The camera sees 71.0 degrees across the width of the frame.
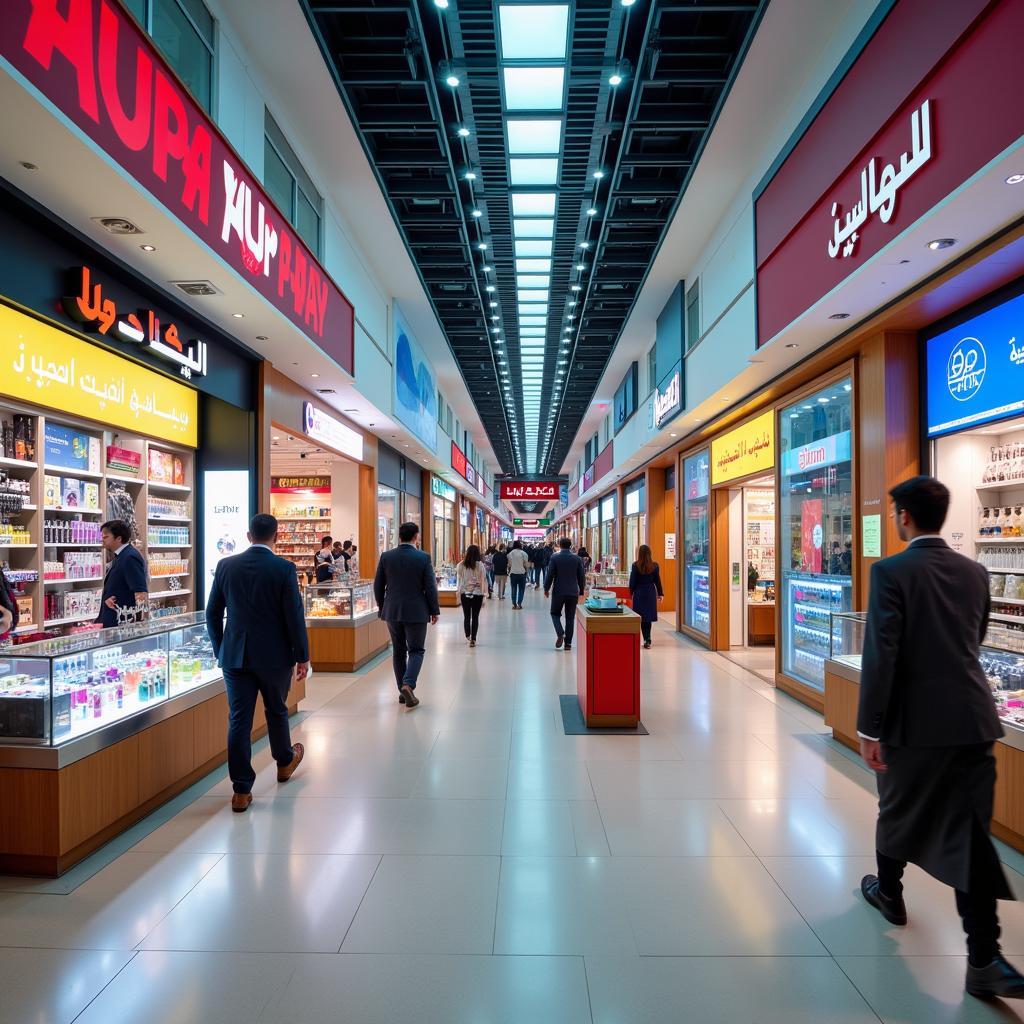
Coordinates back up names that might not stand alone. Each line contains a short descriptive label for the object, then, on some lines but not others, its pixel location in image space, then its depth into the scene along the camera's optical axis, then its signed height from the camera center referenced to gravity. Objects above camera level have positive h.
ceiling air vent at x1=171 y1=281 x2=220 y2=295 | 5.21 +1.81
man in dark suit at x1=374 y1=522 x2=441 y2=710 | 6.66 -0.65
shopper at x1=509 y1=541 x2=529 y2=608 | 17.36 -0.96
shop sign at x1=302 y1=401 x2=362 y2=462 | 9.03 +1.41
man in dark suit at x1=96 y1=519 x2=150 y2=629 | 5.07 -0.31
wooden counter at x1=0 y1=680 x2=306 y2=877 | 3.21 -1.27
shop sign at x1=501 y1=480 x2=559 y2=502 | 37.91 +2.19
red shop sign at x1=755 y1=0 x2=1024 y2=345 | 3.29 +2.26
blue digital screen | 4.38 +1.09
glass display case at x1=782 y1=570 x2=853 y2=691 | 6.56 -0.85
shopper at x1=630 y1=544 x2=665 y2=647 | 10.67 -0.77
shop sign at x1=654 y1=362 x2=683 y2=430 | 10.12 +2.06
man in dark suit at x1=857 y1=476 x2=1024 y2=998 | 2.44 -0.64
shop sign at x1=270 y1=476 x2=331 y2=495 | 13.71 +0.90
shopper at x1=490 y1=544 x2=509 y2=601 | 19.47 -0.83
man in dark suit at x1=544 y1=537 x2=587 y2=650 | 10.03 -0.73
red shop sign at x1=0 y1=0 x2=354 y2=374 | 3.01 +2.16
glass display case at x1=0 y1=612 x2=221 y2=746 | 3.28 -0.76
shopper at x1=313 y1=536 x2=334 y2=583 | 10.41 -0.44
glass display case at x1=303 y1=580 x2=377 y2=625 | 8.54 -0.82
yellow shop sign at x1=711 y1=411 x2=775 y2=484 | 8.47 +1.09
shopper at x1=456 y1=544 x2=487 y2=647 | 10.60 -0.80
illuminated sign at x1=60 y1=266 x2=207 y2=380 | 4.45 +1.46
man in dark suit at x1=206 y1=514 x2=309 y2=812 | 4.15 -0.60
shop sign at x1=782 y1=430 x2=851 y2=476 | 6.37 +0.76
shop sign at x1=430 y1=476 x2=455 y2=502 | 20.65 +1.35
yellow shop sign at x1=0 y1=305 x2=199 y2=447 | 4.50 +1.11
